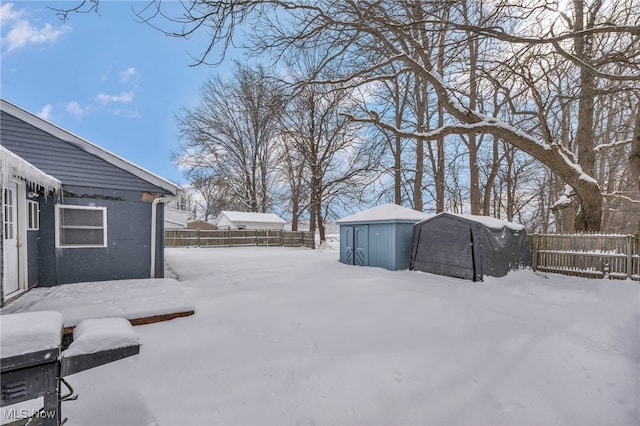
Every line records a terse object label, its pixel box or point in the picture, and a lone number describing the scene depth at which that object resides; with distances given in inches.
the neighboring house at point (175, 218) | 1078.0
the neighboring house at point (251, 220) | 967.6
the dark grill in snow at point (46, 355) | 49.9
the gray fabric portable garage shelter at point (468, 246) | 302.3
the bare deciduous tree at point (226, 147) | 942.4
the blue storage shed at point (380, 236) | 374.3
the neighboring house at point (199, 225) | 1124.5
